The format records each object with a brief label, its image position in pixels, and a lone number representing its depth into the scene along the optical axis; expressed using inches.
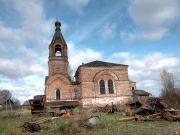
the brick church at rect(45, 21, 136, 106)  1045.8
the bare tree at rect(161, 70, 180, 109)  605.4
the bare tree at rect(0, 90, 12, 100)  2536.9
